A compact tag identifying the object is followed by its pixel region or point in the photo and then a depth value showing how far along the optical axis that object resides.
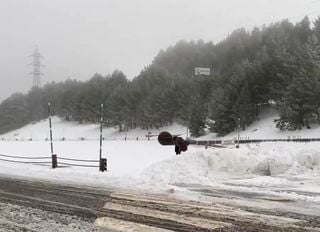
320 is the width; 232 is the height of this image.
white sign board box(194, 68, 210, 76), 59.37
